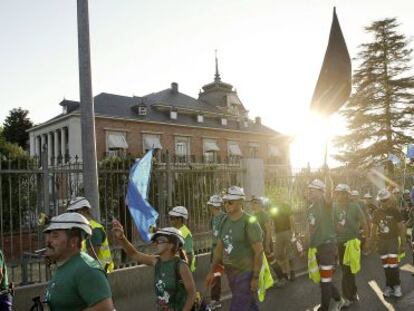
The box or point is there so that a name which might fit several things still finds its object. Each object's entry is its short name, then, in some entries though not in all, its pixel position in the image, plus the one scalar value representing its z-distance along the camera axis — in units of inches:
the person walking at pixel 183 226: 254.5
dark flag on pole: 261.4
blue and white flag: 248.2
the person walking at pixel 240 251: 211.8
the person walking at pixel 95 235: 218.8
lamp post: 248.1
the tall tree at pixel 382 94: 1759.4
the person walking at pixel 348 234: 299.0
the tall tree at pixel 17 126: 2497.5
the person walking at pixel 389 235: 318.9
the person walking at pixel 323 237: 266.4
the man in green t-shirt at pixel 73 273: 105.9
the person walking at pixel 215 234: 307.0
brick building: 1669.5
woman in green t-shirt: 161.6
